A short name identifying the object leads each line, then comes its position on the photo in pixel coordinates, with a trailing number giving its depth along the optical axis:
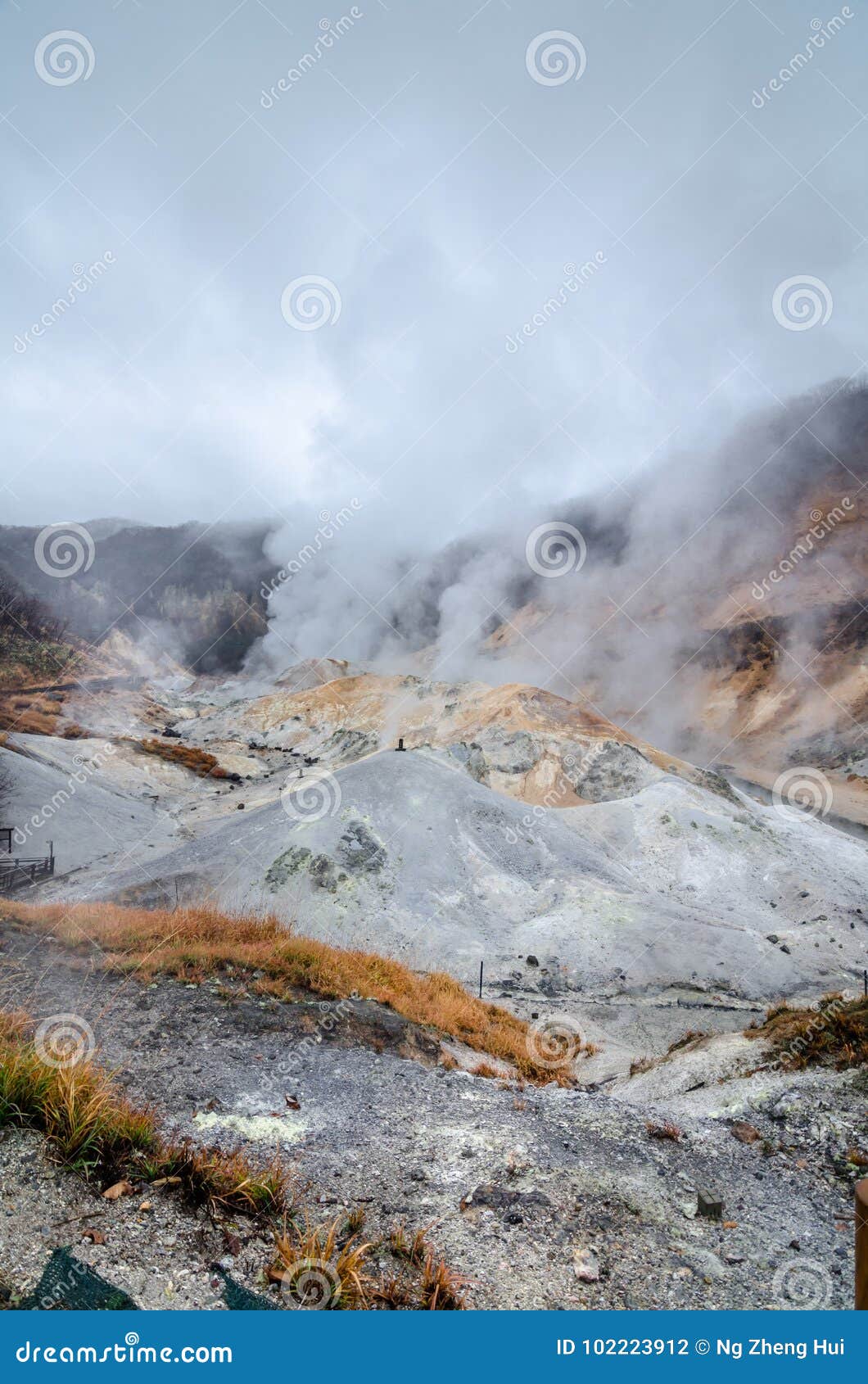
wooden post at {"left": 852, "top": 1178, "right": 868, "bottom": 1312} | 2.25
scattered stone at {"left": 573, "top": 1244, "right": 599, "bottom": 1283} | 4.35
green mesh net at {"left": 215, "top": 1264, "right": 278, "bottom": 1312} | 3.58
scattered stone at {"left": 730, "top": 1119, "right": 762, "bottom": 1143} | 6.54
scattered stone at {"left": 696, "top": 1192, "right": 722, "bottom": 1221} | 5.18
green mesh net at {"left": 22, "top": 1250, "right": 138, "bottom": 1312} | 3.30
